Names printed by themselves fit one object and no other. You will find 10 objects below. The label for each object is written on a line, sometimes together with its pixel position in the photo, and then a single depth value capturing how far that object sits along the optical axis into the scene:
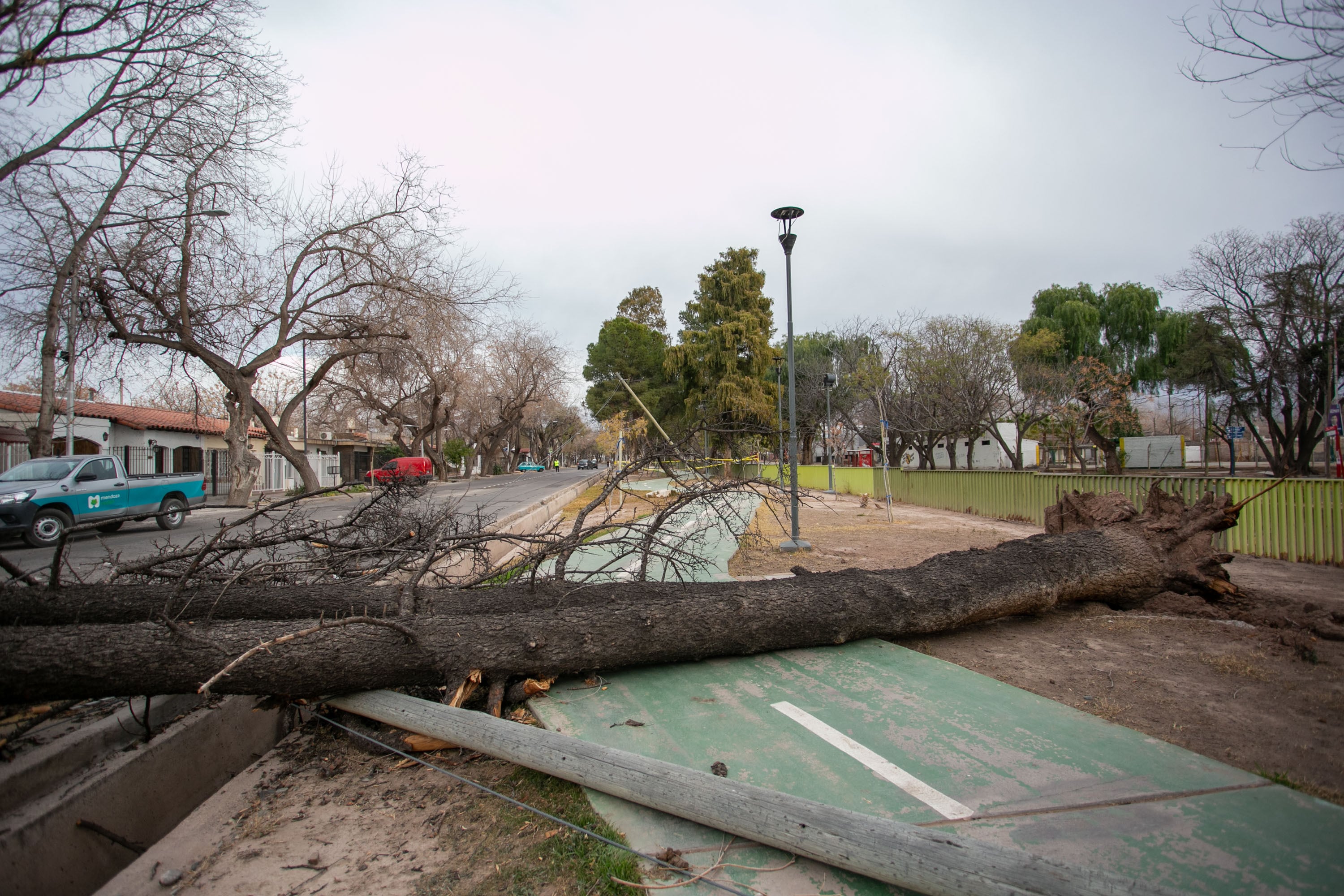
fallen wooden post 2.18
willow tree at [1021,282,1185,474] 34.59
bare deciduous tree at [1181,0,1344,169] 3.73
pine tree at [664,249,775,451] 36.91
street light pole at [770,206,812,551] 10.12
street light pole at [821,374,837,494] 20.72
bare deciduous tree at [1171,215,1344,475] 18.86
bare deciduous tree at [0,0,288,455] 4.98
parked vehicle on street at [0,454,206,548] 11.44
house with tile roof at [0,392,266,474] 23.72
